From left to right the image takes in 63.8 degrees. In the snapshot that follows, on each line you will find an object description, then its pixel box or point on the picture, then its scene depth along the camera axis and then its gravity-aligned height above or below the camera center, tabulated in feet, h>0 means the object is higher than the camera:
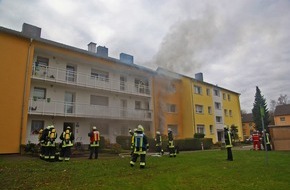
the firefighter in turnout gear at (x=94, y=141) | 43.87 -0.09
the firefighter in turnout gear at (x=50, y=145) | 39.37 -0.65
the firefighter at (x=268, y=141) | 61.21 -0.86
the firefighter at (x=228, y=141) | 40.91 -0.47
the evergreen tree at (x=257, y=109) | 138.10 +17.29
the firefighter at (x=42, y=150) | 40.55 -1.51
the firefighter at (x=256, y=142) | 65.69 -1.16
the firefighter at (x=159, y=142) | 50.97 -0.56
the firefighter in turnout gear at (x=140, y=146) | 32.86 -0.89
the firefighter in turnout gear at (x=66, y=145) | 39.88 -0.71
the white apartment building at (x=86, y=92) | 62.39 +15.11
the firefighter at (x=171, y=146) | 46.91 -1.44
